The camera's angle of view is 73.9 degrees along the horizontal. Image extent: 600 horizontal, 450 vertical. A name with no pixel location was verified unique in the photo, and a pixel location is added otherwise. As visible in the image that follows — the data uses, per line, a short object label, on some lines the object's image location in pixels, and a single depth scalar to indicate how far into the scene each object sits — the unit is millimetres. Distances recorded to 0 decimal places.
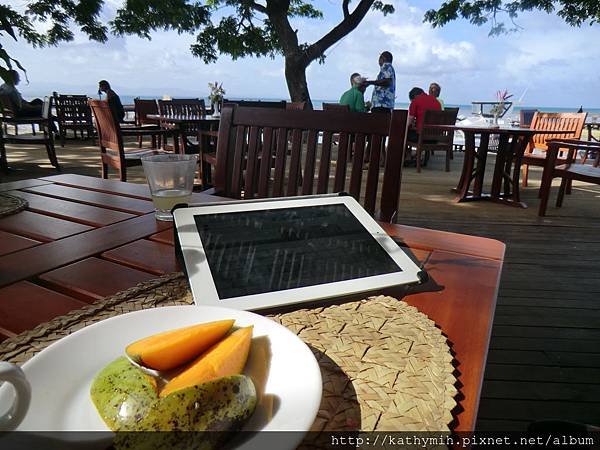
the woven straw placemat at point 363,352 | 324
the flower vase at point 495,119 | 4578
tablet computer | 490
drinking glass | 816
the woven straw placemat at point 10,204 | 905
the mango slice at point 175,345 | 325
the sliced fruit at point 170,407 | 250
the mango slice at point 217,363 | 309
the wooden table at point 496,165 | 3898
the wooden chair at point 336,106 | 5980
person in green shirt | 6383
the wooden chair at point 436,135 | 5367
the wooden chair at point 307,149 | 1111
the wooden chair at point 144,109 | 6301
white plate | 276
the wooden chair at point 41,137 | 4621
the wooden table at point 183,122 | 3729
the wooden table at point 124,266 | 457
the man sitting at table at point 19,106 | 5887
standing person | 5695
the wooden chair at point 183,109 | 5027
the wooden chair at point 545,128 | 4316
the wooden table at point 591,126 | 6871
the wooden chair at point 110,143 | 3082
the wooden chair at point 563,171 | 3047
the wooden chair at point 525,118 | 5764
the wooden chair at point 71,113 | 7699
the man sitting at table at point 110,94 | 6257
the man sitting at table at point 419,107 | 6086
